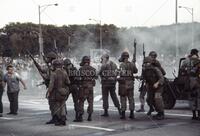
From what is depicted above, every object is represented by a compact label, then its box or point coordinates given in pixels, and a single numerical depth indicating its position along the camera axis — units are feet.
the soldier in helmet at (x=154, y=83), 39.61
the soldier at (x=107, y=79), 42.60
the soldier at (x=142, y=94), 45.73
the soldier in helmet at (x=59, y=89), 37.11
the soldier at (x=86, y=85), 39.63
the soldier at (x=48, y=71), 38.45
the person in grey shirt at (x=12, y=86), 47.42
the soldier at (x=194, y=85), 38.88
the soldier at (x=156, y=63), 40.22
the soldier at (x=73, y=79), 39.81
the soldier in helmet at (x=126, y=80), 41.09
